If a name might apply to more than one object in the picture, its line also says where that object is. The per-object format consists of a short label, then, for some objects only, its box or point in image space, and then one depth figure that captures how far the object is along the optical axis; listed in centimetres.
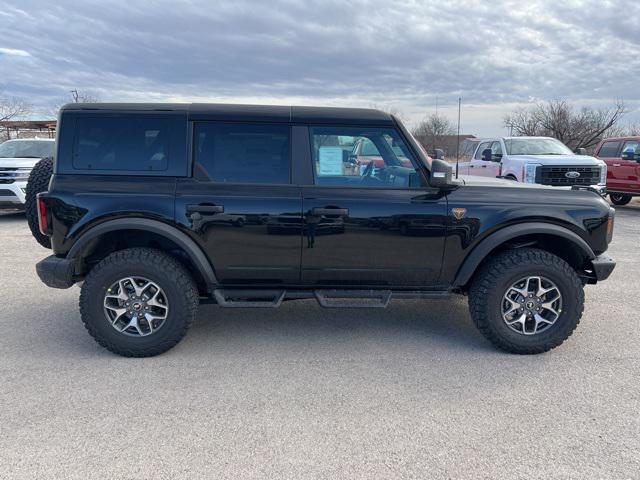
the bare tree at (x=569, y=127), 2755
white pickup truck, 1015
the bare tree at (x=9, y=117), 2658
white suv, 965
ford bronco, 361
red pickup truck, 1234
